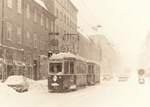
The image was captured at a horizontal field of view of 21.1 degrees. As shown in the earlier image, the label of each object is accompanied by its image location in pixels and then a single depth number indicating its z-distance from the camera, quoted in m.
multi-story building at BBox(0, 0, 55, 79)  21.48
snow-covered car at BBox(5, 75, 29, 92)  18.36
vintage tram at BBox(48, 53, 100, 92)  19.89
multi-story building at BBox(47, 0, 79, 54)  24.72
